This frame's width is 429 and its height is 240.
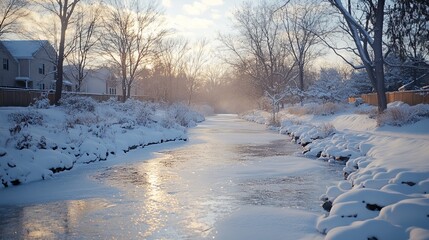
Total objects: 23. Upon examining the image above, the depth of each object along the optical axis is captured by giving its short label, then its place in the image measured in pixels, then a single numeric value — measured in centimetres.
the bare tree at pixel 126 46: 3944
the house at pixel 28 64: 4012
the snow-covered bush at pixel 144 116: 2294
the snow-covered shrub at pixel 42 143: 1256
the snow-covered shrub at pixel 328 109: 2922
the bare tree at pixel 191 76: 6424
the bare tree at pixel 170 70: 5891
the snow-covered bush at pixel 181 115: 3203
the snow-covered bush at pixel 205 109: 6718
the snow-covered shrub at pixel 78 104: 2320
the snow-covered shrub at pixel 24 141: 1166
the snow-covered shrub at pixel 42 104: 2254
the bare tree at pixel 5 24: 3334
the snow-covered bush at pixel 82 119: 1731
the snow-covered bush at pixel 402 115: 1577
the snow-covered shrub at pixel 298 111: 3396
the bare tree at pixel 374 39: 1889
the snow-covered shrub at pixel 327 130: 1939
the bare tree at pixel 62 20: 2616
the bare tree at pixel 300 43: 4300
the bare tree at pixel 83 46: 4222
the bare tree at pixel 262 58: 4468
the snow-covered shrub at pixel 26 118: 1490
